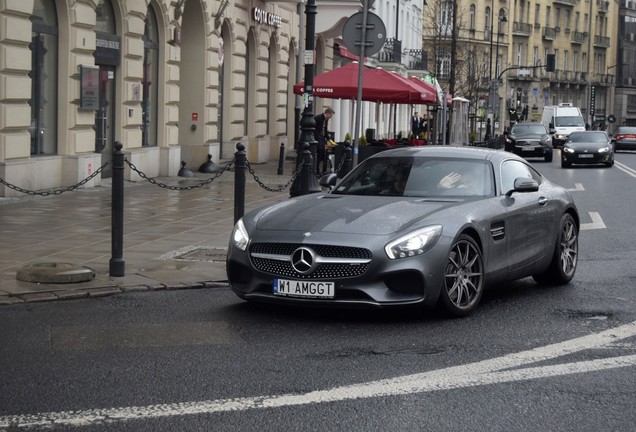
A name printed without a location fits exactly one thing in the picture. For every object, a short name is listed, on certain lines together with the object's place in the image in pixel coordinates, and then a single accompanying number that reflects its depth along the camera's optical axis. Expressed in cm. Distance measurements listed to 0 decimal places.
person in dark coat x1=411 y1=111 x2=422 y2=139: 4975
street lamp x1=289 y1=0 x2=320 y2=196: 2005
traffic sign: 1530
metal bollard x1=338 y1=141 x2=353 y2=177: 2306
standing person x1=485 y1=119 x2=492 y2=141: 6620
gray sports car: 843
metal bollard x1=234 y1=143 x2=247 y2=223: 1223
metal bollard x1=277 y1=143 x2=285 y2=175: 2802
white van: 7612
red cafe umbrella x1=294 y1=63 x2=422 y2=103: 2602
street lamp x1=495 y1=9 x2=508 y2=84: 10444
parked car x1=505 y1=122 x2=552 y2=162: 4844
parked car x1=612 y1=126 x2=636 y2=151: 6538
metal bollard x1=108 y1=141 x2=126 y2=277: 1050
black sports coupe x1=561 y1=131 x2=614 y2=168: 4216
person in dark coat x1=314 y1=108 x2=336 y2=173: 2958
